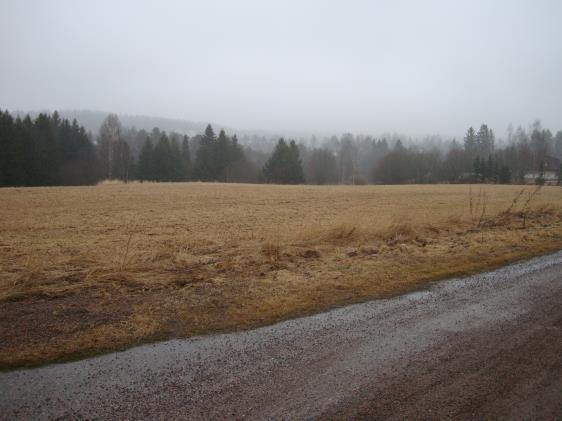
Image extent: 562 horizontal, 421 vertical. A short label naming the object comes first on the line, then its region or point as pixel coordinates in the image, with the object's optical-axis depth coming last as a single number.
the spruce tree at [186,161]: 72.06
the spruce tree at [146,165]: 65.94
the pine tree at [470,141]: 96.88
